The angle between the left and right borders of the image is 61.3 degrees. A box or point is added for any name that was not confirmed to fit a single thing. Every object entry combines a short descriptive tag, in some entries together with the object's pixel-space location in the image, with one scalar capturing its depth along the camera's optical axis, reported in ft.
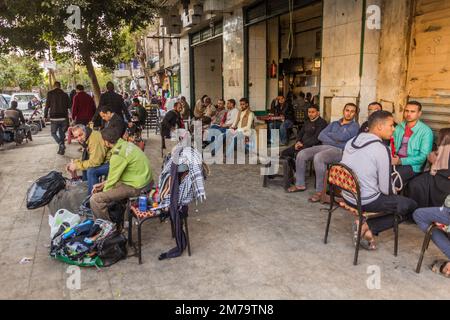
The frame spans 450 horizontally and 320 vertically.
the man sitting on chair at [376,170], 11.70
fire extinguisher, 37.27
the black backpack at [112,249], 12.08
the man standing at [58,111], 31.91
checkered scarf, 12.23
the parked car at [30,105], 60.90
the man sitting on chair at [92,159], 16.29
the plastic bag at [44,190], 15.70
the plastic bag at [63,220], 13.42
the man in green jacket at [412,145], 14.80
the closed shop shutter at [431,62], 17.33
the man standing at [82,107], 32.24
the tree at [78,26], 27.78
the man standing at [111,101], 30.30
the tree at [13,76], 124.67
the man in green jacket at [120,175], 13.20
